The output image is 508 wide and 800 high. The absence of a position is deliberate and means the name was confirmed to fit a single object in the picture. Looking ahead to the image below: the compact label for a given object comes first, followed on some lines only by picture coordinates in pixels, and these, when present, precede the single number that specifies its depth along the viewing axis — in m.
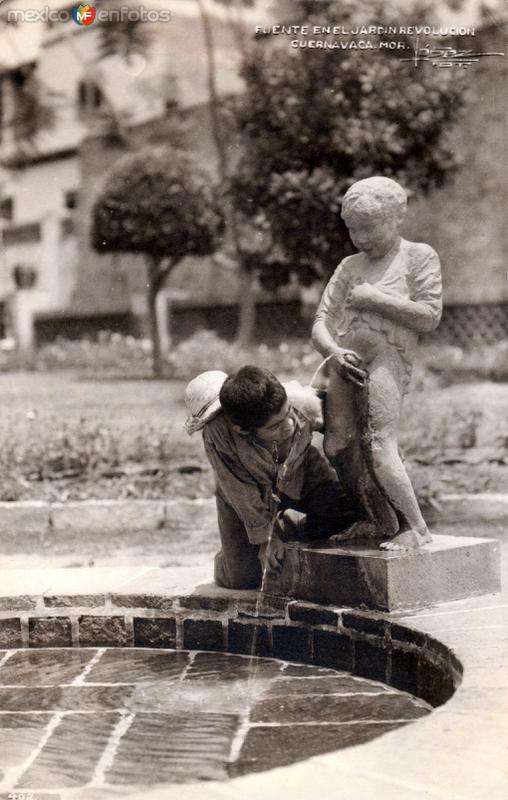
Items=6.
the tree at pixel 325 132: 9.11
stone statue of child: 4.96
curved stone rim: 4.57
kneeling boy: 4.76
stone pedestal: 4.85
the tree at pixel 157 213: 9.24
